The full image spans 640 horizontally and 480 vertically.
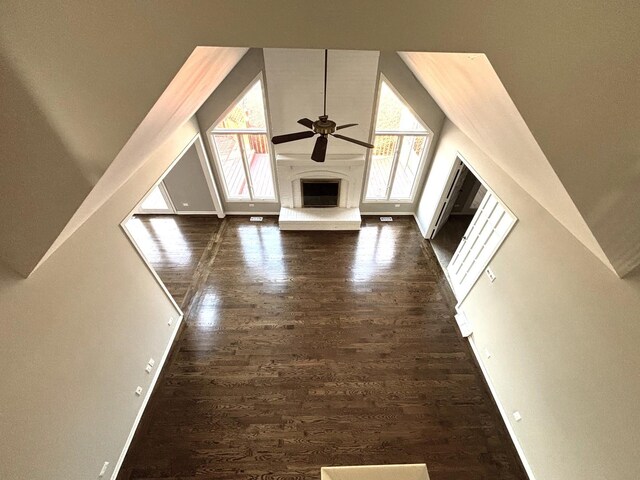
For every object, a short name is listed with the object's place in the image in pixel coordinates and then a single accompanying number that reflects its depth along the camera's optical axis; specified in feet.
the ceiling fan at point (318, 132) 10.00
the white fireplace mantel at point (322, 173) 19.24
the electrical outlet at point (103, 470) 10.09
